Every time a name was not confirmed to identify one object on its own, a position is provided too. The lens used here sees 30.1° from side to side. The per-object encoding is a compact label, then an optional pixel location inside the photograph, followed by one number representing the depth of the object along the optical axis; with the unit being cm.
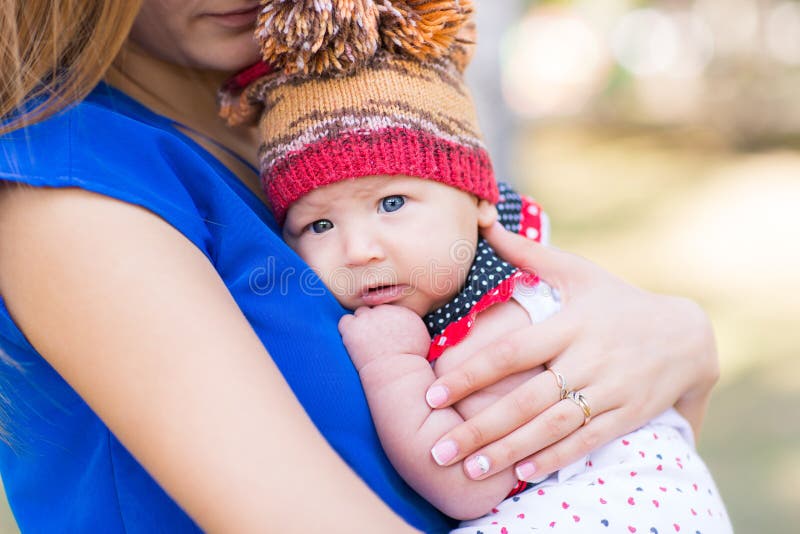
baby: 75
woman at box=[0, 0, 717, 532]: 66
